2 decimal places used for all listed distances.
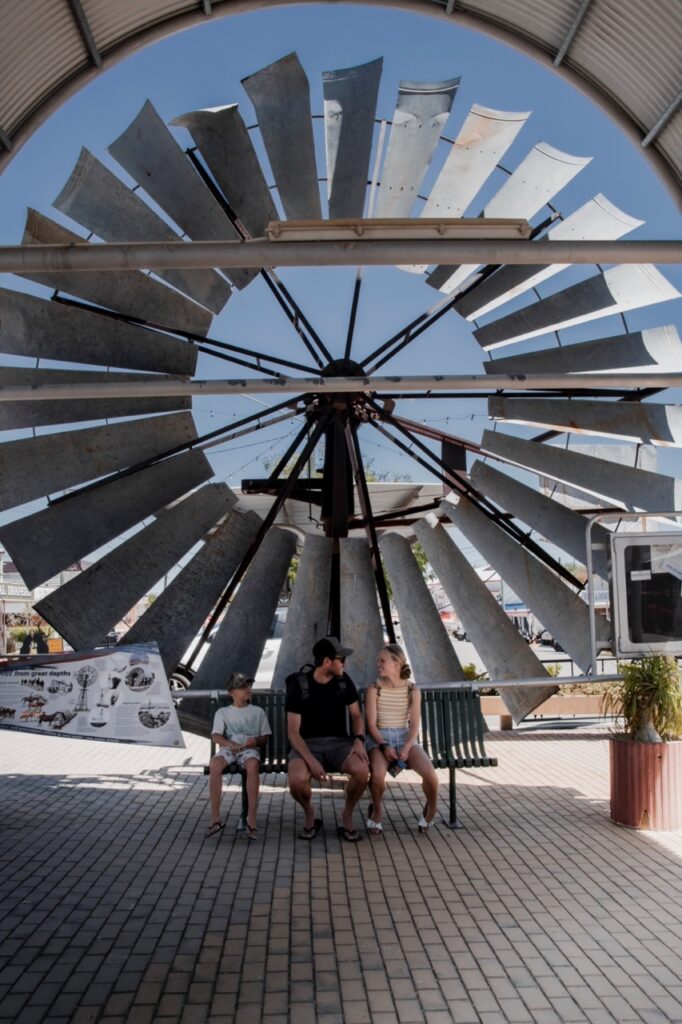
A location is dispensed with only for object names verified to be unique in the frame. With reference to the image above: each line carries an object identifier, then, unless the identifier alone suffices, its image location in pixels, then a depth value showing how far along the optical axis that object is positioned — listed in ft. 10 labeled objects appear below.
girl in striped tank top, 20.99
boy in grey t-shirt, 20.93
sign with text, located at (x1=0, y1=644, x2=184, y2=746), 20.25
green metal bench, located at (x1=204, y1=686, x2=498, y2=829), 22.30
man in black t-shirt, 20.40
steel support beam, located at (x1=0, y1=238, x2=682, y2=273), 15.83
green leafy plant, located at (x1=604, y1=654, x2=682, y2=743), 21.39
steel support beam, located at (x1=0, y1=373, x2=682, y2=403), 20.24
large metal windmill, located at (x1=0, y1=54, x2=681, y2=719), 23.68
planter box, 21.03
